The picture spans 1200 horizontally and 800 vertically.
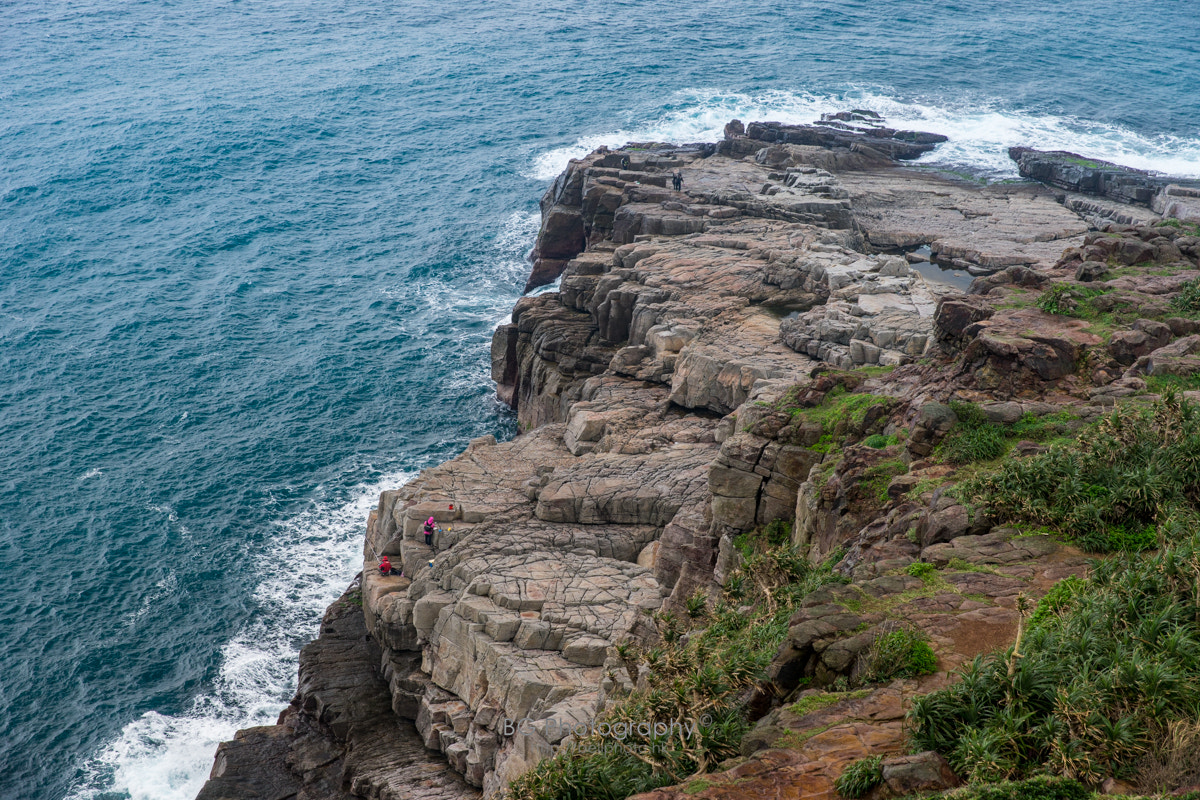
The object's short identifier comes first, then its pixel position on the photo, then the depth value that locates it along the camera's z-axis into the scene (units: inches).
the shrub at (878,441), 1261.1
